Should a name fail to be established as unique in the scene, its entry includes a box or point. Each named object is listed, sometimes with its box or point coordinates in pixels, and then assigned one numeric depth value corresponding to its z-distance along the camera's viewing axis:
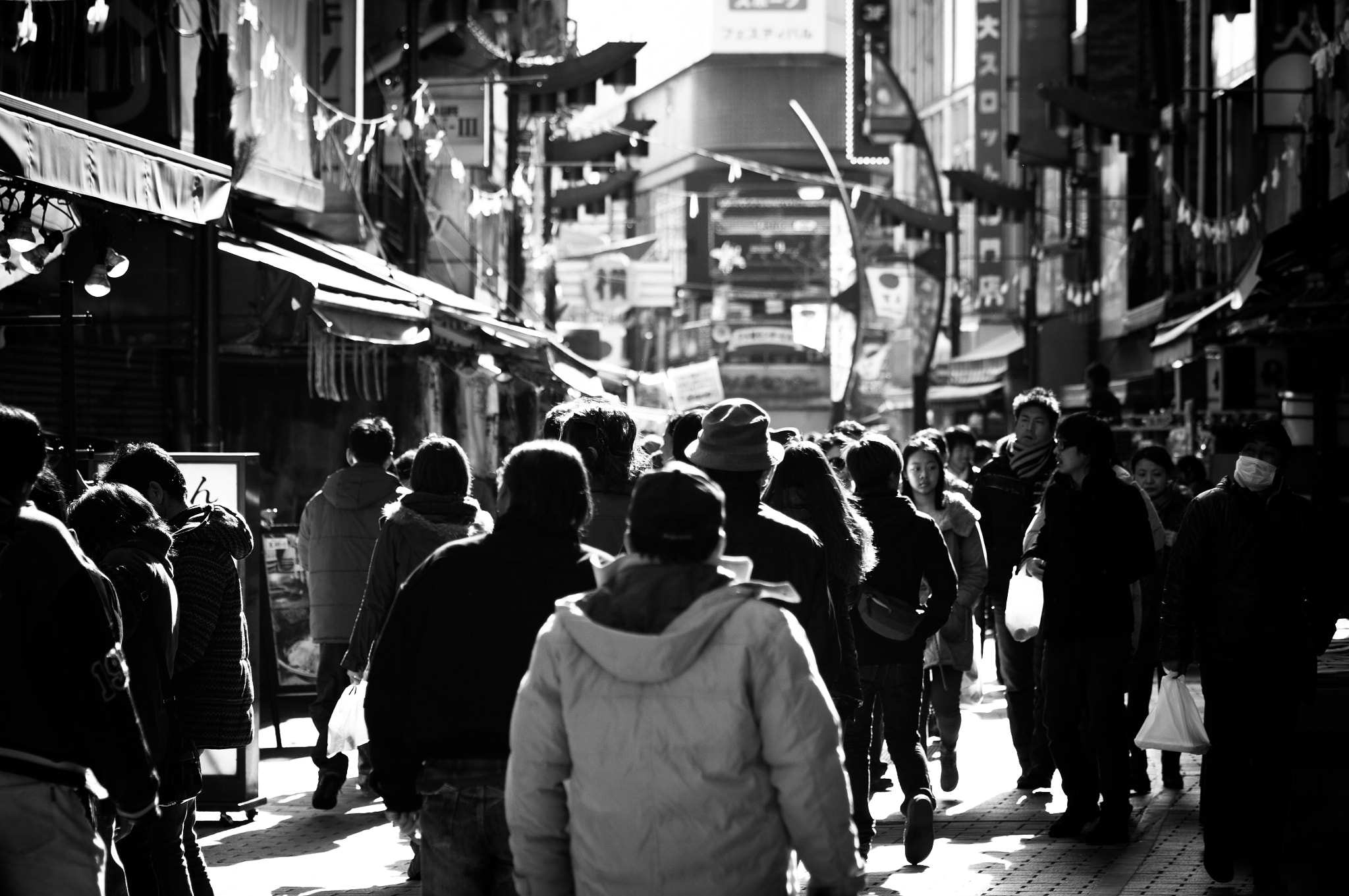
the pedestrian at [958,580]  18.99
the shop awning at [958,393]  89.93
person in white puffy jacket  7.24
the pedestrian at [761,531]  11.42
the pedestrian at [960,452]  27.71
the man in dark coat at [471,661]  8.87
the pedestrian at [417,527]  14.78
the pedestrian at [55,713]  8.13
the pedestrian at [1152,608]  18.19
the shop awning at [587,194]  66.92
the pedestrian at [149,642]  10.56
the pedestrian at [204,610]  11.97
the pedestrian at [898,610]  15.21
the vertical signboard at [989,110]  88.31
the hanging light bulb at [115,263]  18.06
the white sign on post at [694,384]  59.22
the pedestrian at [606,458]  13.39
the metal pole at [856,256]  66.40
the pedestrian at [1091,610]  15.91
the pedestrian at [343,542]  18.80
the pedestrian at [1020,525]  18.77
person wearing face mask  14.00
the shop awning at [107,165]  14.02
